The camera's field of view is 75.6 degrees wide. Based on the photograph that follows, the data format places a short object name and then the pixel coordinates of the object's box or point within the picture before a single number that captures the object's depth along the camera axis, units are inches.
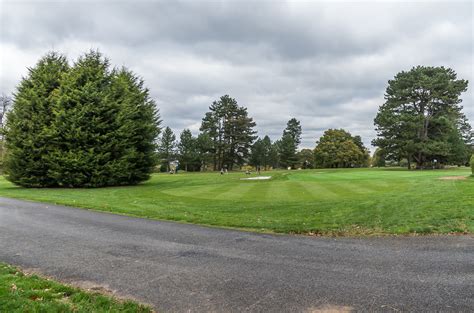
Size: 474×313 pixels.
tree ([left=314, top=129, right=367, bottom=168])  2559.1
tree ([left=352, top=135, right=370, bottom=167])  2869.6
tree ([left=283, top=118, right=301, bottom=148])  3479.3
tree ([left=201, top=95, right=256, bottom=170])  2812.5
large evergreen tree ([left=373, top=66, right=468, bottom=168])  1774.1
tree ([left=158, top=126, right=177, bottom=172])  2677.2
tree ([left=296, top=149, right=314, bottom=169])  3073.3
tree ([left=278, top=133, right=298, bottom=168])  2972.4
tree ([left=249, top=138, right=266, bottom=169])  2940.5
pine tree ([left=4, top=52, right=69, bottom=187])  911.0
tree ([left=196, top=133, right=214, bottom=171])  2615.7
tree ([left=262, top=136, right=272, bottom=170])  3016.7
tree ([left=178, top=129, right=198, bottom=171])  2623.0
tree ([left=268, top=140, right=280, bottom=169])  3078.2
